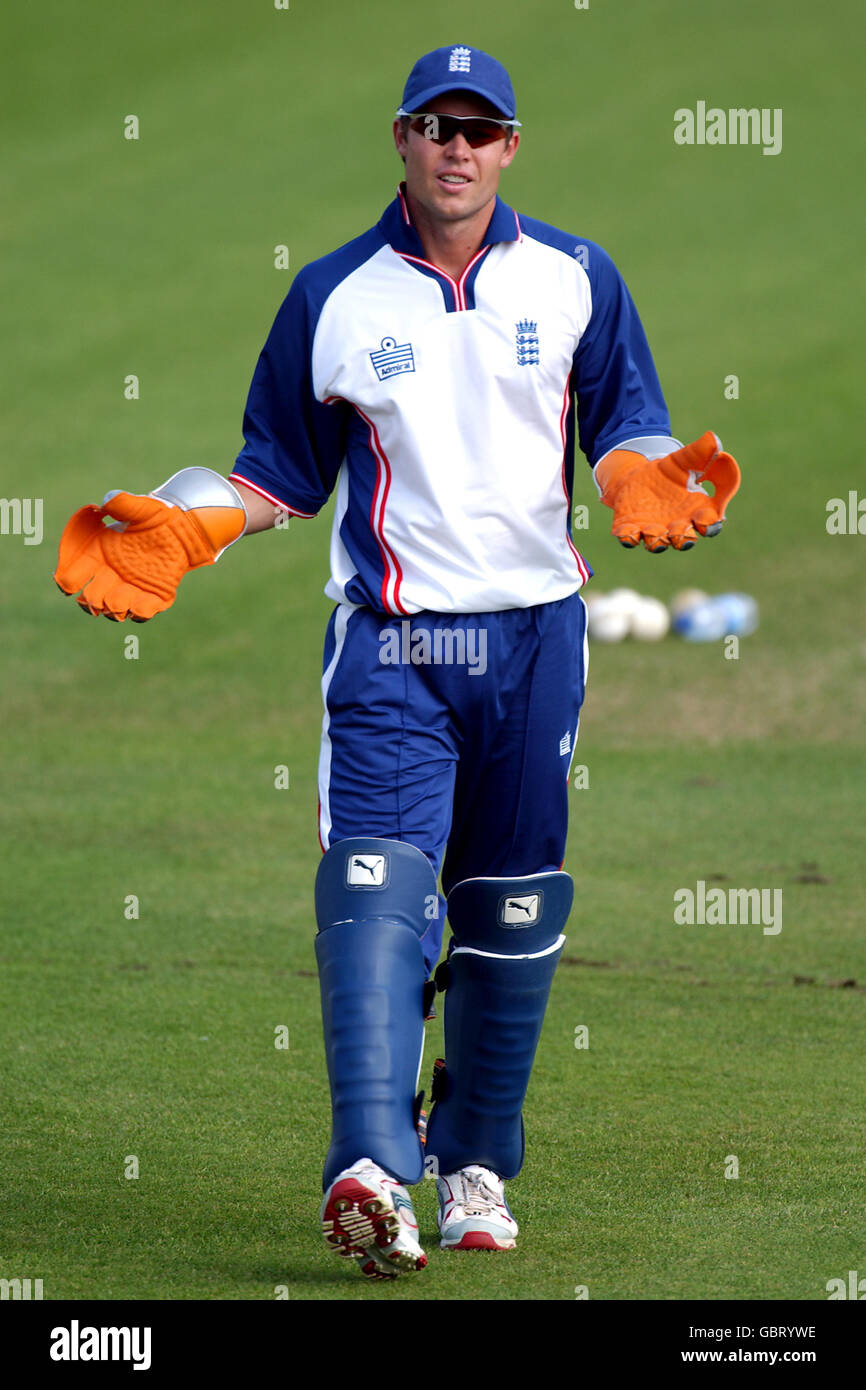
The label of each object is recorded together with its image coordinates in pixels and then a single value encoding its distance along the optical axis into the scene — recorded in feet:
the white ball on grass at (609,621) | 38.37
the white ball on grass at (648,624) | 38.60
